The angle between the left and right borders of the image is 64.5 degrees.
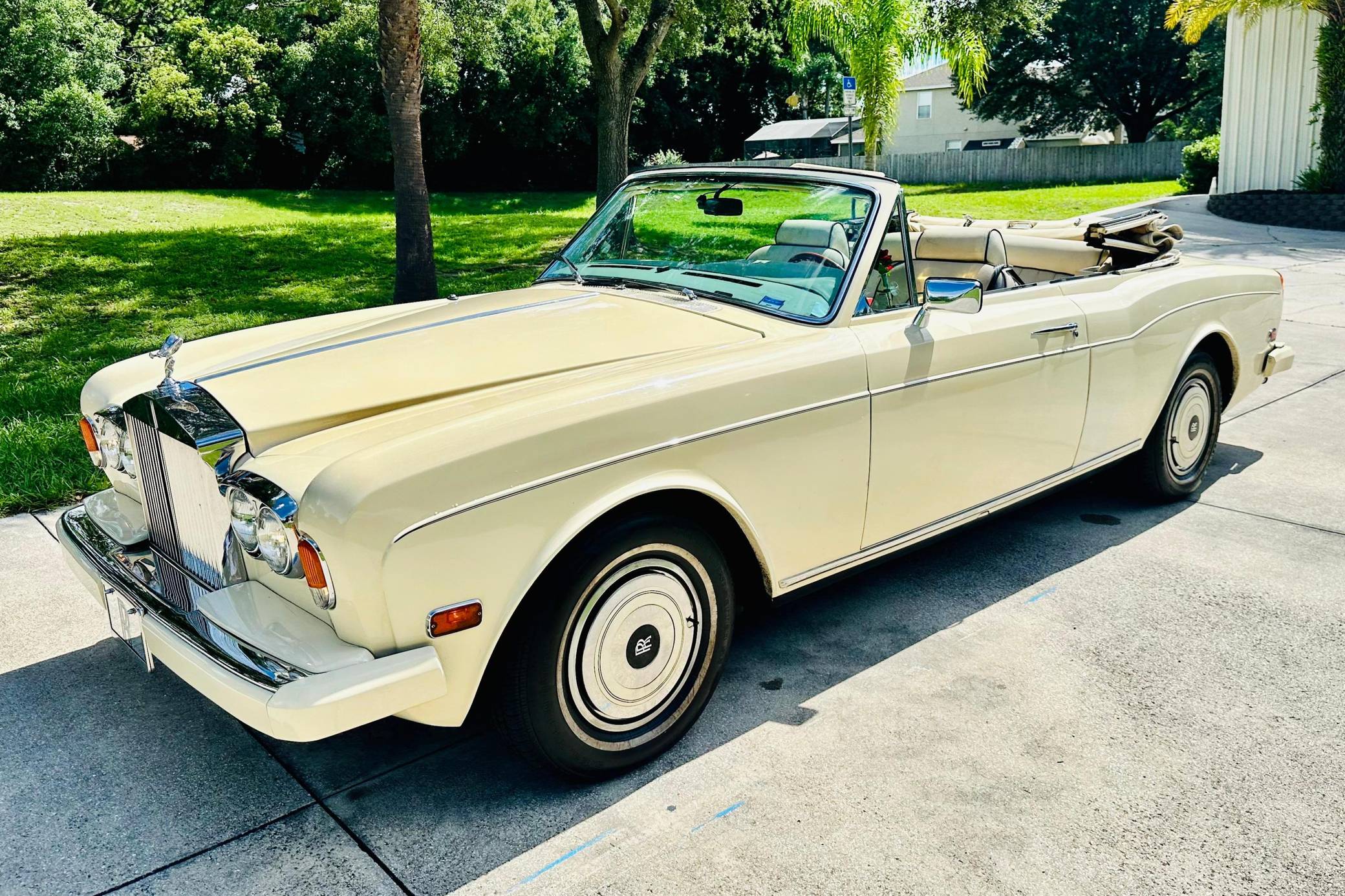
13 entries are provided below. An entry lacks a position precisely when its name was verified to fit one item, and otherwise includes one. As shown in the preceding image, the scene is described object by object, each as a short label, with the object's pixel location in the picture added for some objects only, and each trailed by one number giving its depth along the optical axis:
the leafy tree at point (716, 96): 35.75
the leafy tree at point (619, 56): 14.16
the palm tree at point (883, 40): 16.19
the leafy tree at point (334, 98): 29.73
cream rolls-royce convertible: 2.50
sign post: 16.17
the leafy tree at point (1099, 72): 40.50
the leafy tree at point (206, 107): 28.64
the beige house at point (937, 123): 54.06
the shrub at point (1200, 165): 23.03
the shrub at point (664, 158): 30.81
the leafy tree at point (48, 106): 27.06
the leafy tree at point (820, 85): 45.72
